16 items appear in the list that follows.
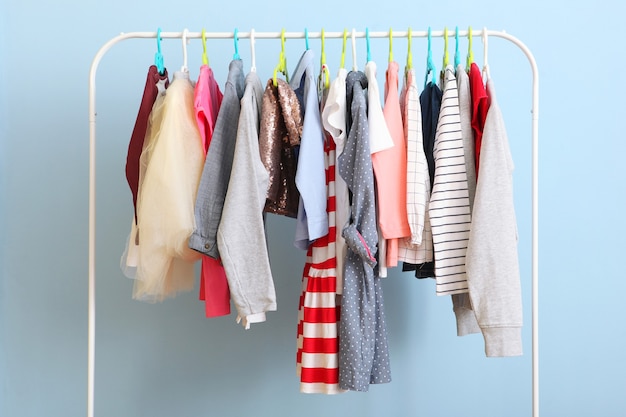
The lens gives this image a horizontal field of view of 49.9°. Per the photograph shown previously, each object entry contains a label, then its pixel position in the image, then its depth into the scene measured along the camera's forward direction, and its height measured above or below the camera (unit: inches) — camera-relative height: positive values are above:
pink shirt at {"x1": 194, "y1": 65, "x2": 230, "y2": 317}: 71.7 -6.8
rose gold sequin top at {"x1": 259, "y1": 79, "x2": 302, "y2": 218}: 72.4 +7.2
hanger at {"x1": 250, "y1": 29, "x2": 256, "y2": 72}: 75.3 +17.8
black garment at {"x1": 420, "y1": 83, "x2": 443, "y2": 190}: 75.5 +10.3
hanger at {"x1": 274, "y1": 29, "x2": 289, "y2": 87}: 75.8 +16.5
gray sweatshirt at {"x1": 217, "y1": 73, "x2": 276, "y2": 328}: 68.9 -2.7
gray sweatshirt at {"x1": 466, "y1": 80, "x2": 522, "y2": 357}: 69.4 -5.2
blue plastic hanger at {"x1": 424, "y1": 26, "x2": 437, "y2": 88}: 76.9 +16.3
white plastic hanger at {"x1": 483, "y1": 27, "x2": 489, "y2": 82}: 75.1 +15.8
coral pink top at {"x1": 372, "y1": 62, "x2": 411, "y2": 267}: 71.7 +2.7
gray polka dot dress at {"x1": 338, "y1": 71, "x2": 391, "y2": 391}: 70.0 -7.4
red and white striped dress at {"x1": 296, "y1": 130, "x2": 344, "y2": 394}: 72.8 -11.8
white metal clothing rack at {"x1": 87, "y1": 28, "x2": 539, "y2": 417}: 76.2 +6.8
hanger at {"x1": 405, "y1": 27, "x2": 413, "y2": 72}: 75.1 +16.6
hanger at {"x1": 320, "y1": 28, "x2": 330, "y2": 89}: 75.9 +15.6
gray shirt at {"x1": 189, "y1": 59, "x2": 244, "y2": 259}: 69.8 +3.2
